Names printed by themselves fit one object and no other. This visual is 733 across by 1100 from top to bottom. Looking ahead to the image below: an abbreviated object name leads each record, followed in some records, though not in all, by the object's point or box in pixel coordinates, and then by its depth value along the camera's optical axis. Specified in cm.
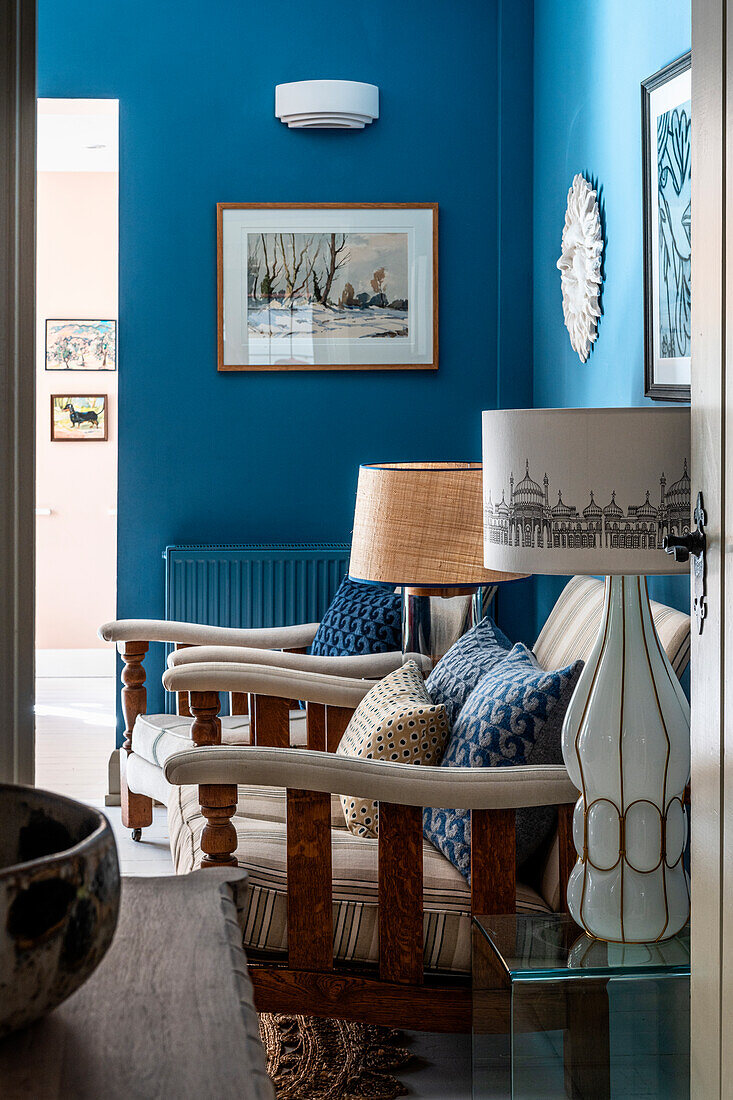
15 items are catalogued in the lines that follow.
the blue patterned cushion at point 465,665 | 221
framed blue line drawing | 223
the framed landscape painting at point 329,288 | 369
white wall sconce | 354
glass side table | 159
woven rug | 204
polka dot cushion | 205
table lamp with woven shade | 265
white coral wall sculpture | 291
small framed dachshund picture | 608
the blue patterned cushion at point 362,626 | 306
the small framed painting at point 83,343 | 605
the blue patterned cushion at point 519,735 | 190
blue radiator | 366
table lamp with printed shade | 160
